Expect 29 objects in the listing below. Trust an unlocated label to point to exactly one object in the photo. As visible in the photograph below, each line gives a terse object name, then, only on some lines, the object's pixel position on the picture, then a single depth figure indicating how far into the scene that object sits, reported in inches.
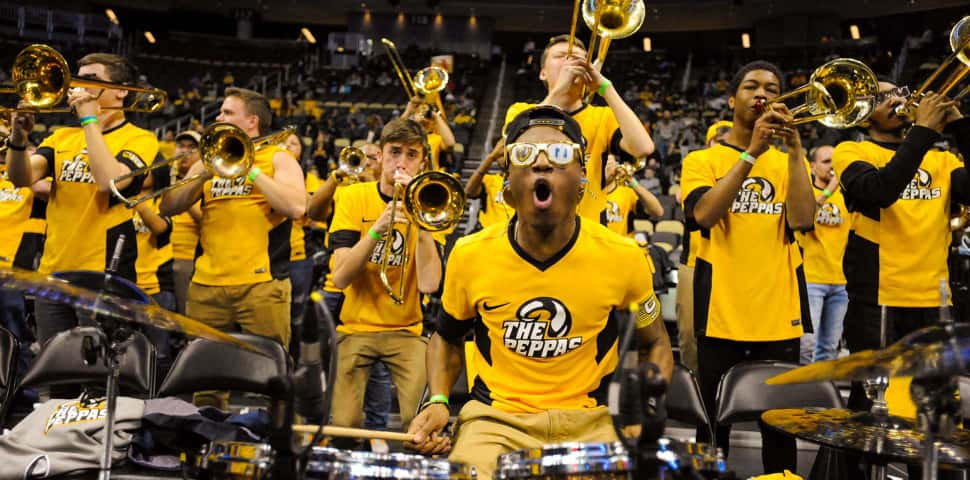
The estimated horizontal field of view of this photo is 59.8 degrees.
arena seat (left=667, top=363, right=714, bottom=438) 117.3
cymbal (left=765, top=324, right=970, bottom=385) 69.5
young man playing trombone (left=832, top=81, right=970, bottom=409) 141.7
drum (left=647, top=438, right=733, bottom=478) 67.7
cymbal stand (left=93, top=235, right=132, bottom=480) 90.8
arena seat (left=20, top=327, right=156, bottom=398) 130.6
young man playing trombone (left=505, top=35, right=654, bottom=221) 142.8
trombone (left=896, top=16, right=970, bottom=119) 142.5
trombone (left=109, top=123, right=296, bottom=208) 164.6
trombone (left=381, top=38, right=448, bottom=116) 241.8
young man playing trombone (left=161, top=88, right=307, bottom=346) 170.7
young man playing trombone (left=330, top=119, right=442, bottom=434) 148.3
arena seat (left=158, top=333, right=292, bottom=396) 131.2
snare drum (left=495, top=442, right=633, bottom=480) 71.9
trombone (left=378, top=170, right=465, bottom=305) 144.9
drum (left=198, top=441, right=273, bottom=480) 72.7
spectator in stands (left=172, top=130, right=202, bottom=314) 240.5
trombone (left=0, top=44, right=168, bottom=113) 157.4
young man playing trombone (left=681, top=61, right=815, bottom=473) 135.9
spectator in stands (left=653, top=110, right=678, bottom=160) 627.1
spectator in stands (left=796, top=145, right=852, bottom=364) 215.9
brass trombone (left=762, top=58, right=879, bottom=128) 145.4
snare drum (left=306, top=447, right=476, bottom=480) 70.7
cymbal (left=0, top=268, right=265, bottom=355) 71.2
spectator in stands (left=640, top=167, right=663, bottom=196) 490.0
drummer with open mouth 101.0
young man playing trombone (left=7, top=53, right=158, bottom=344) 159.3
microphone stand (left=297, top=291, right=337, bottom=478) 66.6
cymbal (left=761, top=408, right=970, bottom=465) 85.5
